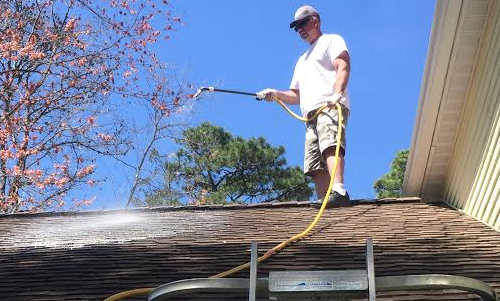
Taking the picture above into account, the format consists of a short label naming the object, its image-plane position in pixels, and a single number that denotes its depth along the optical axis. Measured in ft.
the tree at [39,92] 42.29
